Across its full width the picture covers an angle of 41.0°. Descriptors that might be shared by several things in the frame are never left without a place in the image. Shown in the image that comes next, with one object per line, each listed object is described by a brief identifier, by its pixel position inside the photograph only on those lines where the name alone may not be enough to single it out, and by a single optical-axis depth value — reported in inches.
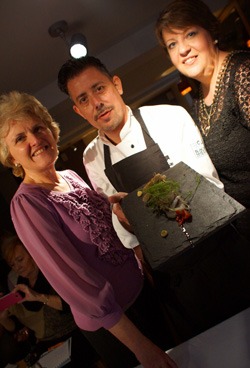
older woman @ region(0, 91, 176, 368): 51.7
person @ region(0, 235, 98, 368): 92.7
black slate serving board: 41.4
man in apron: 55.1
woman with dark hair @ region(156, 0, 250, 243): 54.9
